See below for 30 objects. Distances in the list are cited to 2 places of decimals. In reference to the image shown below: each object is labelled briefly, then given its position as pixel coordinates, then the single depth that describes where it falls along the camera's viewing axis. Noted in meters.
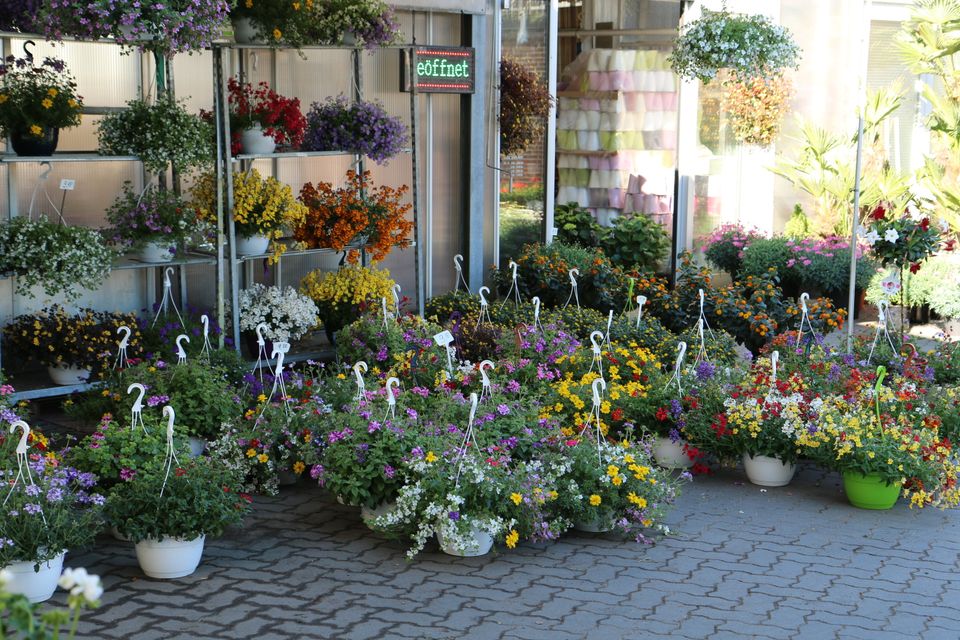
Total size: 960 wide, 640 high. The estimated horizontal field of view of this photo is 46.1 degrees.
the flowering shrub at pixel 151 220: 7.47
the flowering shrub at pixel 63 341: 7.23
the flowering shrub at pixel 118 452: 5.43
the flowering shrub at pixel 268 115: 7.97
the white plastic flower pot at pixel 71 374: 7.28
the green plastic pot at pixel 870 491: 6.21
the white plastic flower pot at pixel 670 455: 6.87
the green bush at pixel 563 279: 10.11
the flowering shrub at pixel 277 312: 8.22
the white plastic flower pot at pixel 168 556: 5.03
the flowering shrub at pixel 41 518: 4.69
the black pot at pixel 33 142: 6.86
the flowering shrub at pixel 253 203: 7.81
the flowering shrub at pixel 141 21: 6.31
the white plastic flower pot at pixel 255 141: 7.97
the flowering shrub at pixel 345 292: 8.66
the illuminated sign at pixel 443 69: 9.55
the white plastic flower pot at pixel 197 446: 6.53
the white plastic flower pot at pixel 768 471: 6.63
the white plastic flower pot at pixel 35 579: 4.71
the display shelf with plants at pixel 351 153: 8.25
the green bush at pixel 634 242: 11.70
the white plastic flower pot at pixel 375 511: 5.62
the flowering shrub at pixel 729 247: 12.12
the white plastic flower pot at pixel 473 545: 5.32
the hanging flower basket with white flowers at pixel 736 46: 10.21
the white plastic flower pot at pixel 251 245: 7.98
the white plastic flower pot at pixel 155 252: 7.55
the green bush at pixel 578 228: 11.81
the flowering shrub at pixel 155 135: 7.17
